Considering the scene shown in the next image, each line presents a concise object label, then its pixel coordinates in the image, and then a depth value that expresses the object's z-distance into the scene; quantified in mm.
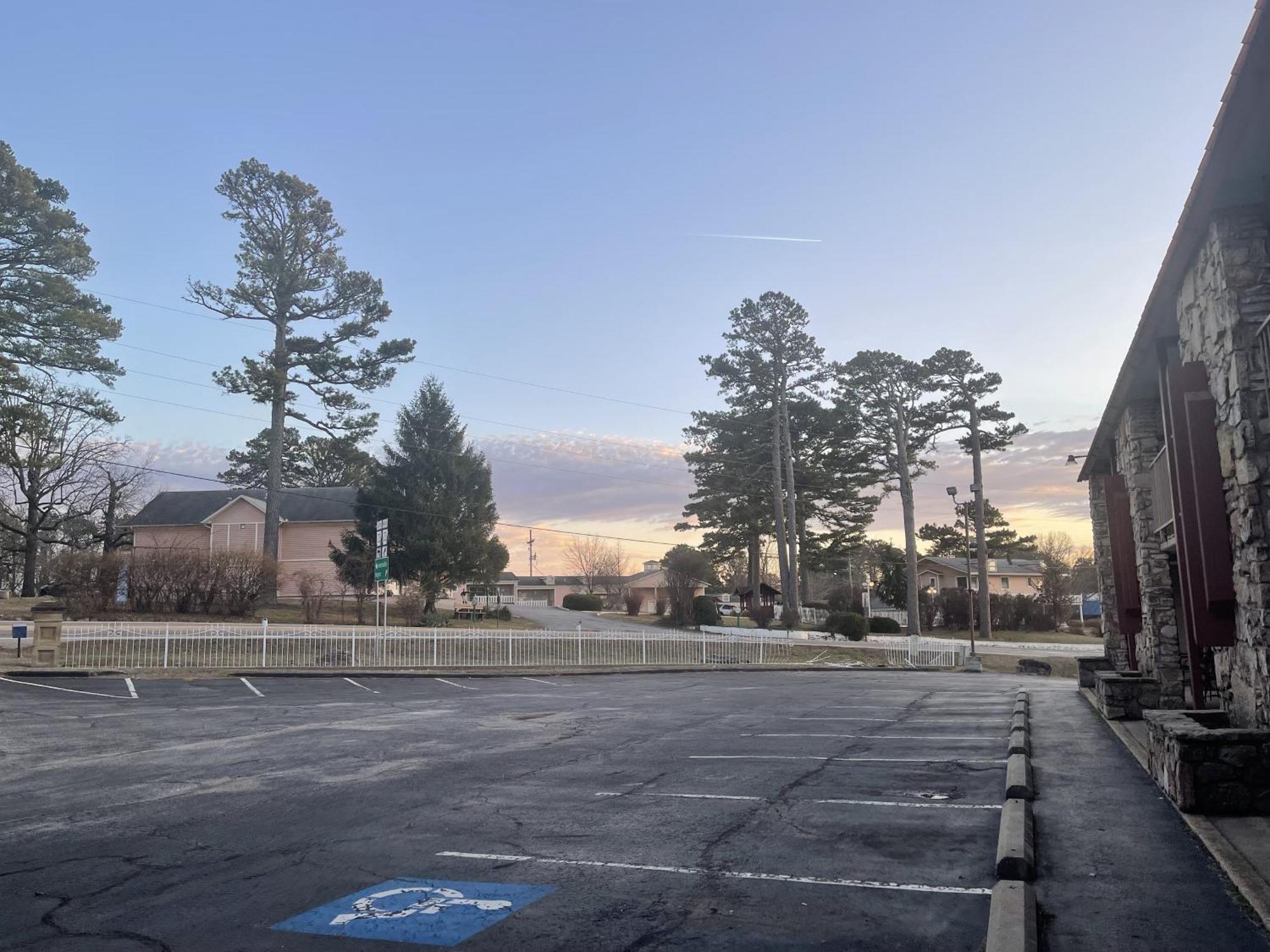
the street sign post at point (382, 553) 26359
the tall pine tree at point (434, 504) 41469
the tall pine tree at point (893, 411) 52438
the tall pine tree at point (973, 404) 52031
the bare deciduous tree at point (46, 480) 44594
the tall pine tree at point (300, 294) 43656
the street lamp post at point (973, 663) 33781
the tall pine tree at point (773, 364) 52406
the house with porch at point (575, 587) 78250
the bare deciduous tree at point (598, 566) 103000
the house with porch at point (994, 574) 80938
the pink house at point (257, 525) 52469
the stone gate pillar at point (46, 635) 21984
